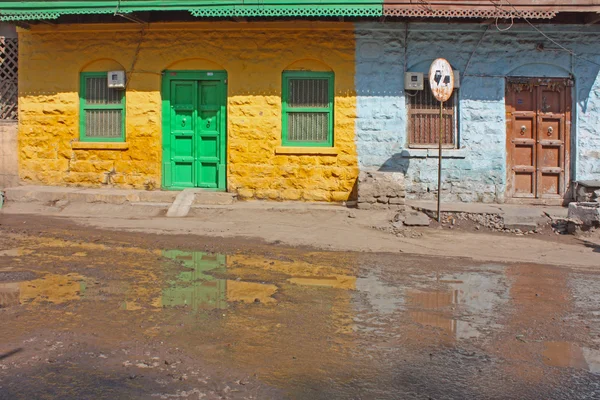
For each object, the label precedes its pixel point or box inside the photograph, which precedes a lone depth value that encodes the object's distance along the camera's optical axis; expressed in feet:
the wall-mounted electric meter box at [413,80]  37.22
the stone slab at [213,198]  36.73
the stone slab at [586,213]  31.58
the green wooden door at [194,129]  39.01
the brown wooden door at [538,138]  38.06
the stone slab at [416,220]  32.68
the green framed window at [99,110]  39.63
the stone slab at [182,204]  34.22
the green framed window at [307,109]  38.58
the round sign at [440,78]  34.35
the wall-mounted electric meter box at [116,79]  38.70
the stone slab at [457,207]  34.15
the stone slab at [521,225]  32.96
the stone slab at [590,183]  36.29
